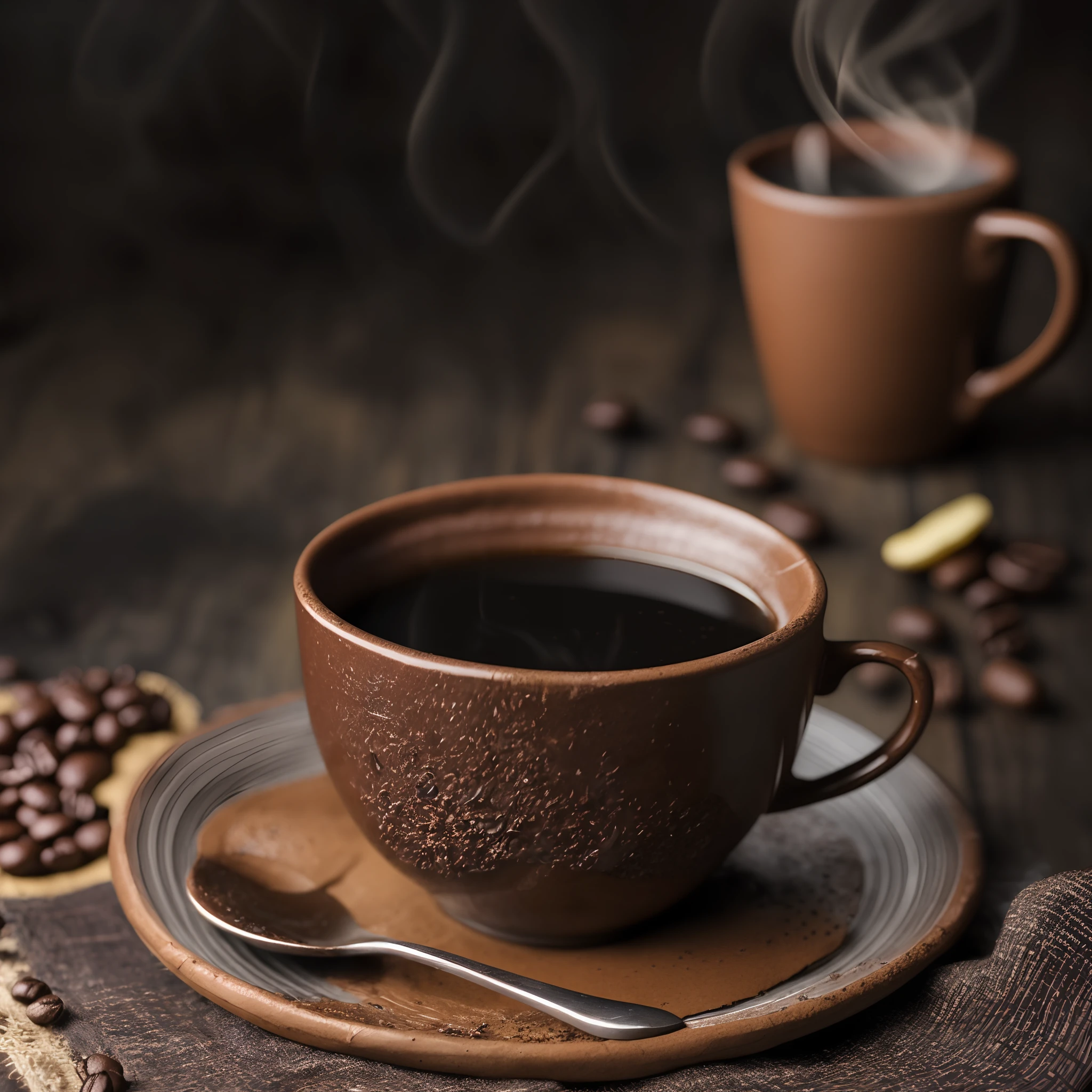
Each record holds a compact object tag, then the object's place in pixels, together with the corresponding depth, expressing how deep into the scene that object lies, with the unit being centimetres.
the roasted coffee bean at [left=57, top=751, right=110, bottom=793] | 97
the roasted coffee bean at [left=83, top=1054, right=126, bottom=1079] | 88
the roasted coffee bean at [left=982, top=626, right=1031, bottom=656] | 103
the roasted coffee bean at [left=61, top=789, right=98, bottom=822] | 96
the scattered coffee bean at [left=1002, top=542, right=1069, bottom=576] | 105
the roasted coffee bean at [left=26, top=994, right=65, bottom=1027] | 89
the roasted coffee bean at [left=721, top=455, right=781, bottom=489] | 110
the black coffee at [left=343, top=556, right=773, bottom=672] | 90
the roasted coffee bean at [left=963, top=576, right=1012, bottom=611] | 105
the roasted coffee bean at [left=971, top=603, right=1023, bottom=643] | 104
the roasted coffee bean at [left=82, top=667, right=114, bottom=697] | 101
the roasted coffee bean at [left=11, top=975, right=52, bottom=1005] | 90
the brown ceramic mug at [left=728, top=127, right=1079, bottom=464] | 106
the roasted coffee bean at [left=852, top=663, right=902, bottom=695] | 102
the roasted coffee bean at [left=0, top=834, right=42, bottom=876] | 95
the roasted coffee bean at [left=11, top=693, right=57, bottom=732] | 99
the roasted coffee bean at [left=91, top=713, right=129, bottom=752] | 99
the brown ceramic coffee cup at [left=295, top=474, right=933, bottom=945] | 87
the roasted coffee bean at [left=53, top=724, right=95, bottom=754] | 98
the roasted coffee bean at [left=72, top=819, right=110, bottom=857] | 95
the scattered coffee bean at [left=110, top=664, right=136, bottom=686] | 101
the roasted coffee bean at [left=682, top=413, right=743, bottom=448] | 112
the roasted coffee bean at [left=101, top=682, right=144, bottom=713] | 100
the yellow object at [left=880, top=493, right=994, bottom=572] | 106
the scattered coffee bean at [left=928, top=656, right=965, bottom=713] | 101
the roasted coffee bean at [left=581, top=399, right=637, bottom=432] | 113
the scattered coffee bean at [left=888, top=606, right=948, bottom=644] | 104
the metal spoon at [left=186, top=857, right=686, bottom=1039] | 87
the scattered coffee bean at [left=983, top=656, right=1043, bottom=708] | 101
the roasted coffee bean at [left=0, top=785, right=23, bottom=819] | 97
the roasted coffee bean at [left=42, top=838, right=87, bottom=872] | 95
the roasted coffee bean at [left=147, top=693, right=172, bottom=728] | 100
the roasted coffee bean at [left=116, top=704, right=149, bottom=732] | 99
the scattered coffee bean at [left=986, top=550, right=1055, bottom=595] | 105
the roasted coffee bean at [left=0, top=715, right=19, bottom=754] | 99
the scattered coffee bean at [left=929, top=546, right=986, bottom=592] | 105
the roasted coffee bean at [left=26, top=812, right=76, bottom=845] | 95
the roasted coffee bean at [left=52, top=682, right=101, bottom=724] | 99
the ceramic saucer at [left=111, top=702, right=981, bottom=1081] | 87
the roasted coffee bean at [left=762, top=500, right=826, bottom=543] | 107
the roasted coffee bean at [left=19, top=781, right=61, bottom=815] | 96
